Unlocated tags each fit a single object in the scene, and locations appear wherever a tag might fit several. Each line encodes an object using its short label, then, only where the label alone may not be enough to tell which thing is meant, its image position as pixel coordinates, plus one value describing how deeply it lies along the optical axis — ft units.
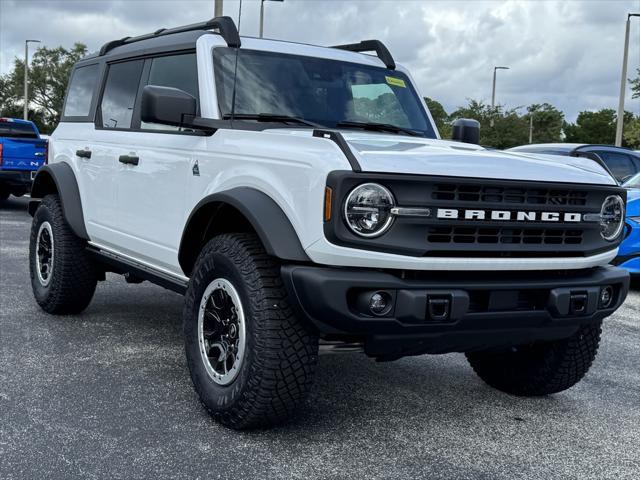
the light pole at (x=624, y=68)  89.15
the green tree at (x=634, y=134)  113.80
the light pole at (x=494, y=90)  147.84
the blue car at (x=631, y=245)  26.37
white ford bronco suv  10.69
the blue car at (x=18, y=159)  46.16
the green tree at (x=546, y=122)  218.79
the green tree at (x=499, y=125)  137.49
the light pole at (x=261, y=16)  41.23
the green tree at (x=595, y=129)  248.93
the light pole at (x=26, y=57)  168.04
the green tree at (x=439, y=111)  189.06
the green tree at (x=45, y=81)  209.67
